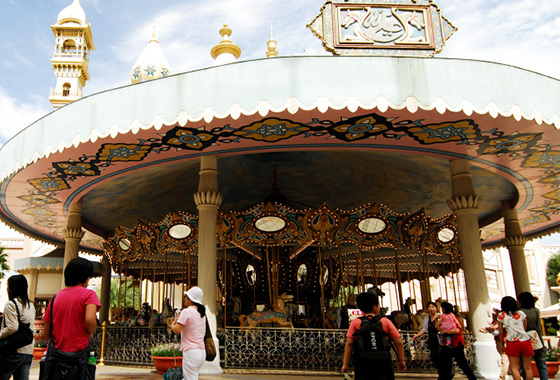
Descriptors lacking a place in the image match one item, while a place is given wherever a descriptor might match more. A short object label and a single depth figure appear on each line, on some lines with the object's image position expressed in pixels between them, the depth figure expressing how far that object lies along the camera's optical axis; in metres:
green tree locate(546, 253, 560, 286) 39.84
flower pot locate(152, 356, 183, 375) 9.73
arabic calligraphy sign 9.94
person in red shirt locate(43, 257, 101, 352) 3.73
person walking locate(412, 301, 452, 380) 7.42
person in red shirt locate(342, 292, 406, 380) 4.48
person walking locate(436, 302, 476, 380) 7.17
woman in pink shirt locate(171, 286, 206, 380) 5.50
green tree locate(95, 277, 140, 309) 53.76
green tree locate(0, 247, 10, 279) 26.30
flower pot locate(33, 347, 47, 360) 13.20
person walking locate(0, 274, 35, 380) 4.56
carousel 8.62
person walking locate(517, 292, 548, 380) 6.93
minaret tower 58.22
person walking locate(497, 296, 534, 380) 6.77
